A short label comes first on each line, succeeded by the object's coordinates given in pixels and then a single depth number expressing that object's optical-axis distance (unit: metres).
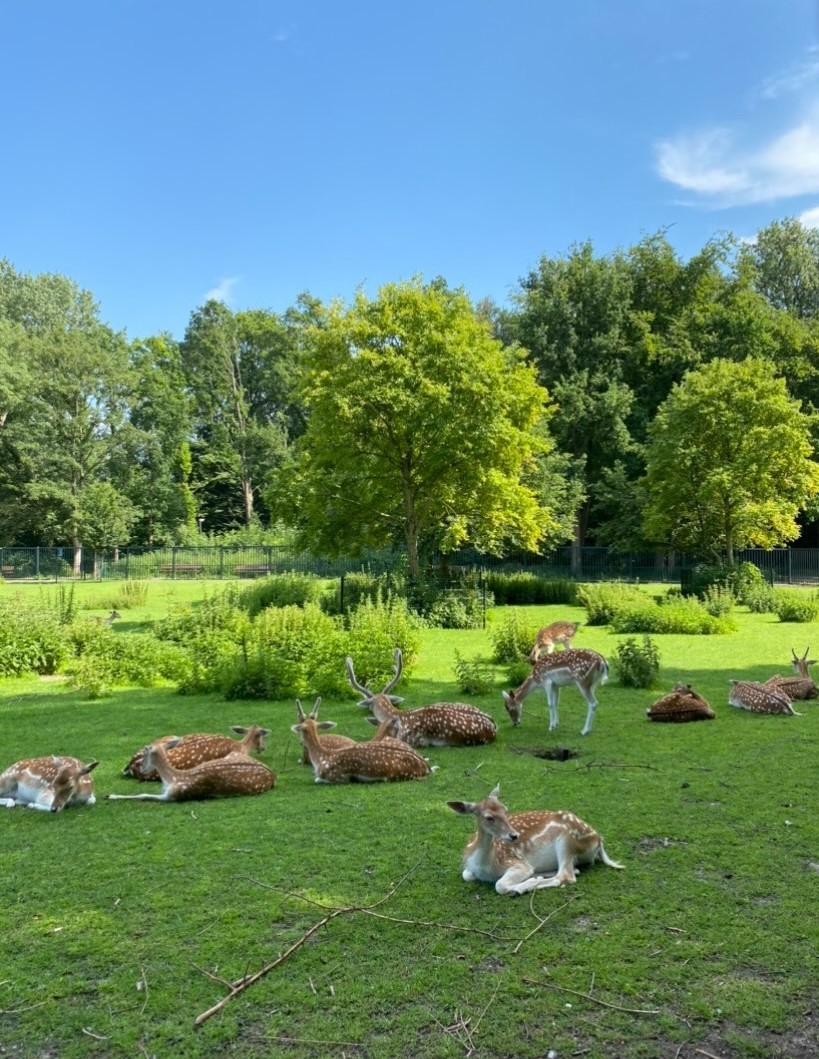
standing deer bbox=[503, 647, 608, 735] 8.31
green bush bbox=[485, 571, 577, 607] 28.56
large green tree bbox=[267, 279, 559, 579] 21.16
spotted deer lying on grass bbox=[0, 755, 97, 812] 5.94
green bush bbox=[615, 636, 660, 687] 11.21
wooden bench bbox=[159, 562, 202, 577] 44.66
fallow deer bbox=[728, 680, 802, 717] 9.18
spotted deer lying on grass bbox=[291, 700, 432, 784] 6.62
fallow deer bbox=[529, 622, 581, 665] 13.48
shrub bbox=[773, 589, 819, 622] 20.58
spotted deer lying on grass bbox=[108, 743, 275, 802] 6.17
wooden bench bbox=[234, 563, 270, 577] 45.88
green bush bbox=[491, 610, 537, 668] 13.60
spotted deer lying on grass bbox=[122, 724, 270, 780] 6.80
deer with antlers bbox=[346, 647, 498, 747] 7.89
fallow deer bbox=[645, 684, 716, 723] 8.86
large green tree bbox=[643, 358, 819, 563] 27.55
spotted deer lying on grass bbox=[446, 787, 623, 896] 4.46
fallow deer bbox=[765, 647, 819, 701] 10.02
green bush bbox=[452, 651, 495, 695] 10.63
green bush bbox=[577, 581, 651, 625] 20.84
